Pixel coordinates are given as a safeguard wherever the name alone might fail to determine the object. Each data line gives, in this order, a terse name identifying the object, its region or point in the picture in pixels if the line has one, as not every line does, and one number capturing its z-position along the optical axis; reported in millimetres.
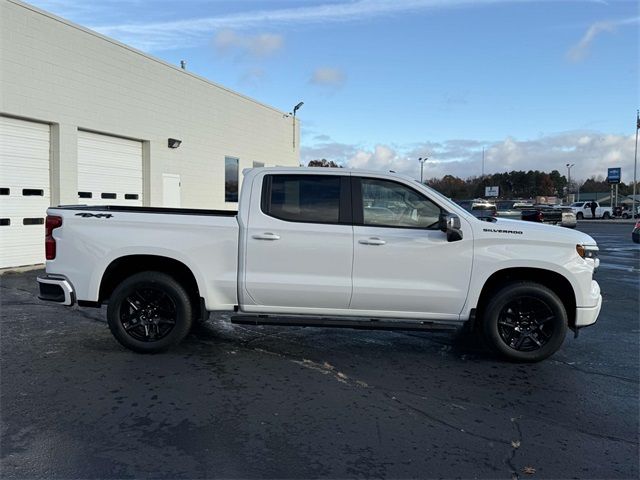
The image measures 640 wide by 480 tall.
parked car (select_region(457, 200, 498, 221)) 23392
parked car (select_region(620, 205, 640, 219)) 54281
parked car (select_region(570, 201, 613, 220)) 49875
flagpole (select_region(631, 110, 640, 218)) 52578
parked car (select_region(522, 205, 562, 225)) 26719
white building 11633
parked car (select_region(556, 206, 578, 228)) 27809
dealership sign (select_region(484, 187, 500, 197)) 107250
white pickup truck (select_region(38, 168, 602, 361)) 5383
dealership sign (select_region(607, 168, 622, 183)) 62938
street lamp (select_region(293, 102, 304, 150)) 25156
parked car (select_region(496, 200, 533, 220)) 39869
